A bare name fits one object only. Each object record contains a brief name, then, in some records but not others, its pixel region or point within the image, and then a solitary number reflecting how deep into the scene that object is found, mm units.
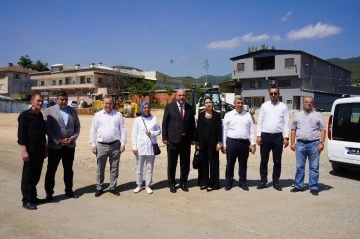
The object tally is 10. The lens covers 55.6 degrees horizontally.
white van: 7531
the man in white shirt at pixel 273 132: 6688
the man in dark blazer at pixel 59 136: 5992
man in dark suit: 6586
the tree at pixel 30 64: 79312
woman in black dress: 6715
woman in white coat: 6562
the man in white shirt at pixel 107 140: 6309
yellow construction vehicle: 34906
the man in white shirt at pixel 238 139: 6723
